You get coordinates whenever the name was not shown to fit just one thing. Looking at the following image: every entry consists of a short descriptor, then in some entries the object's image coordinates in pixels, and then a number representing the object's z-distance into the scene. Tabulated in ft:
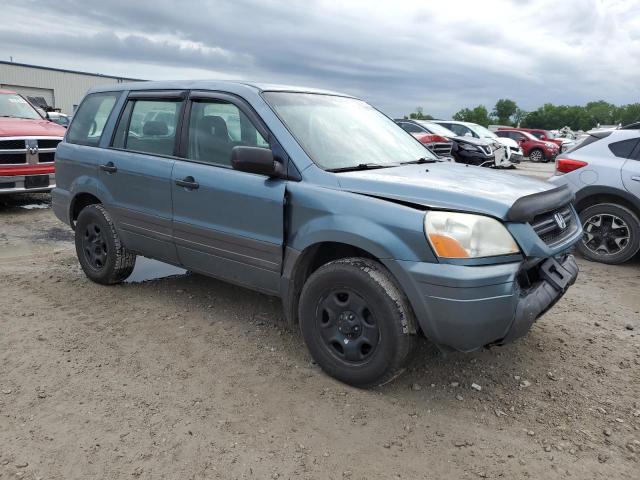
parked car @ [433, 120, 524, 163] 57.98
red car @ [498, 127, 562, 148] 90.23
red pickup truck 26.09
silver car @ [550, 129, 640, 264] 19.75
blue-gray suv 9.26
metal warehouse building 143.33
